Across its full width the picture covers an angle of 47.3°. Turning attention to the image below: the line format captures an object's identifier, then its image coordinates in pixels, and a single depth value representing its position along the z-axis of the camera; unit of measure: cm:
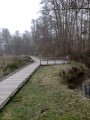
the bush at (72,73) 812
